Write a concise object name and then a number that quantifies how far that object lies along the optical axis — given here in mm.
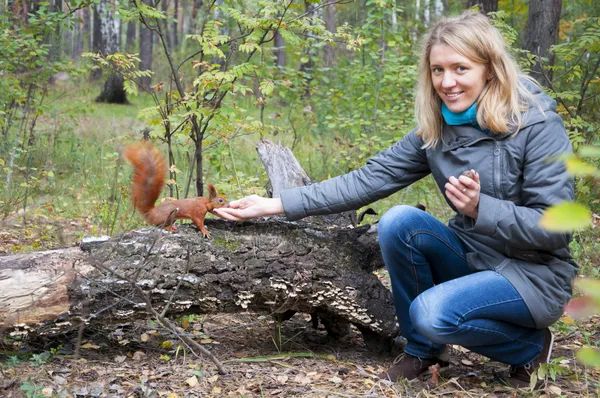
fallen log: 2547
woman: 2330
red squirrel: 2803
